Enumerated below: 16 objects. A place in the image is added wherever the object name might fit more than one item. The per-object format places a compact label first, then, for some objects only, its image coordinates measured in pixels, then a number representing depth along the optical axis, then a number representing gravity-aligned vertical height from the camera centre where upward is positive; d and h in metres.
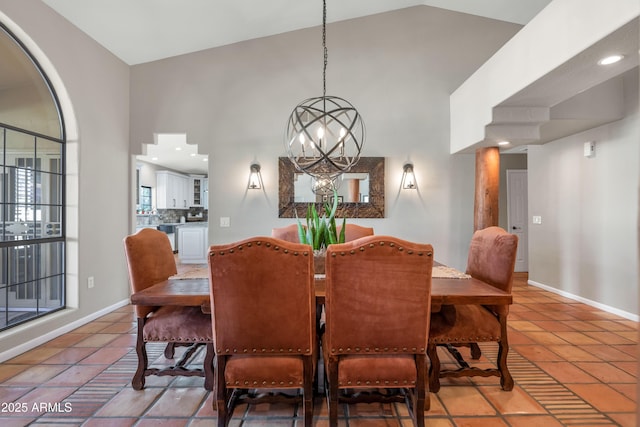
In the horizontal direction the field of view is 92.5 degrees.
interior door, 5.62 +0.09
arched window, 2.54 +0.22
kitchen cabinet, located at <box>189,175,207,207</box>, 9.48 +0.74
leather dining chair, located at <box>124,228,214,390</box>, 1.84 -0.66
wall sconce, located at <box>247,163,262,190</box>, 4.03 +0.45
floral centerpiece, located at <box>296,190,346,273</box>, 2.17 -0.16
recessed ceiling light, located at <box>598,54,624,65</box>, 2.10 +1.08
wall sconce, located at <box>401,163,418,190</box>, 4.05 +0.47
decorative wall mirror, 4.02 +0.28
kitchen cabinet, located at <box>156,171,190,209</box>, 8.09 +0.66
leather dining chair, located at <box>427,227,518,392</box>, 1.83 -0.66
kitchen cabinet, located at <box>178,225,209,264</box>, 6.95 -0.66
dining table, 1.64 -0.44
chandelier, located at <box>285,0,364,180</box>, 2.09 +0.57
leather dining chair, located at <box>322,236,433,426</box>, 1.37 -0.47
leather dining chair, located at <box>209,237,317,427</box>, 1.37 -0.47
